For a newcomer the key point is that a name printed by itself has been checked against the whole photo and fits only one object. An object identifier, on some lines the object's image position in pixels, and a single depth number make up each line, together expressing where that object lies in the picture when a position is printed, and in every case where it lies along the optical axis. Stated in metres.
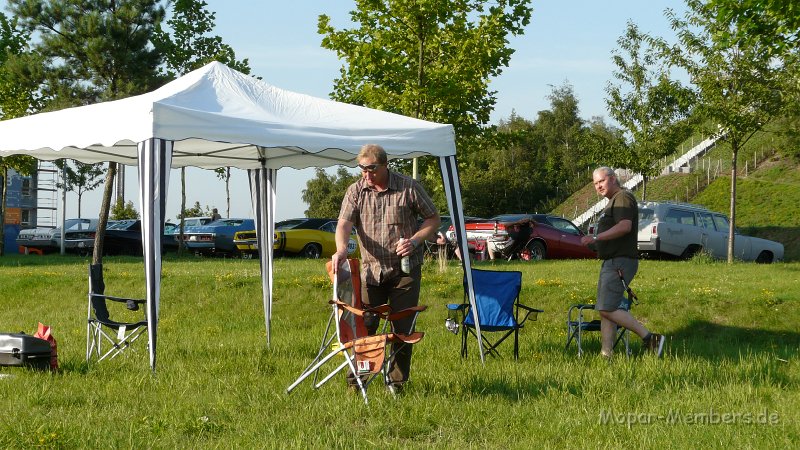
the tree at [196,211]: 46.44
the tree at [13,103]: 27.17
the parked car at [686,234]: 24.44
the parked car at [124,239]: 29.03
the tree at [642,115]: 31.00
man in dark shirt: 8.89
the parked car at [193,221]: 31.60
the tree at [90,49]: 28.30
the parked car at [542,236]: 24.20
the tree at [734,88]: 22.42
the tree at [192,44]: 29.50
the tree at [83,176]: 48.37
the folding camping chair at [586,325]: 9.23
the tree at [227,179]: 34.58
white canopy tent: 8.15
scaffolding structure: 42.91
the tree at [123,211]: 40.78
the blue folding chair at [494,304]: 9.55
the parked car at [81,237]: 30.01
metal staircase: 44.78
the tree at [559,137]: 59.44
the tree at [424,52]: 18.88
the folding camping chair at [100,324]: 9.12
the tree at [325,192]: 60.03
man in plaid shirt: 7.14
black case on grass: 7.99
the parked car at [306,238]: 26.34
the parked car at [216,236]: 28.78
